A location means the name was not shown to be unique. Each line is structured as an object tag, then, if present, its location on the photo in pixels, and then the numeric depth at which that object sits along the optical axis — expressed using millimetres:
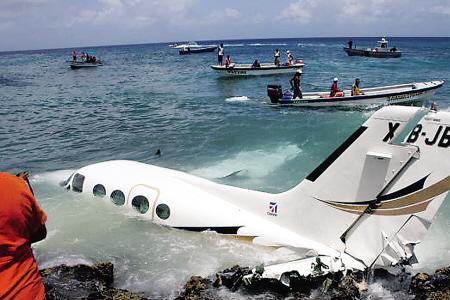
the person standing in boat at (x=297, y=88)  28938
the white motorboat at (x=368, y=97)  27094
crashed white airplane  6719
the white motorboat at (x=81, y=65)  66688
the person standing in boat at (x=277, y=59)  47438
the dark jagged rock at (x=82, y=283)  7668
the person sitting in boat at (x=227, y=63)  46612
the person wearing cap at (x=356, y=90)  27434
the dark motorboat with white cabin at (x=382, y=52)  68562
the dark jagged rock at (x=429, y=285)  7503
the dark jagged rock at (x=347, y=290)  7363
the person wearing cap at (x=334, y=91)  27875
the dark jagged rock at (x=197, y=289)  7772
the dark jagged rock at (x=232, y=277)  7945
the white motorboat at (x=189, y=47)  101562
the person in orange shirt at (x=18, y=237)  3580
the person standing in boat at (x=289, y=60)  48031
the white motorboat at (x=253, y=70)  46312
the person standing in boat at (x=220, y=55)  50259
